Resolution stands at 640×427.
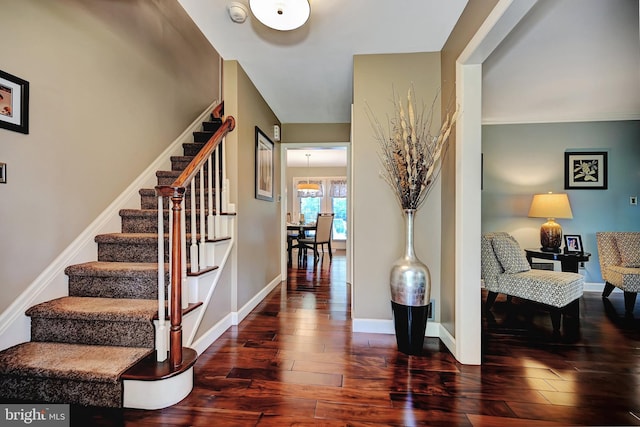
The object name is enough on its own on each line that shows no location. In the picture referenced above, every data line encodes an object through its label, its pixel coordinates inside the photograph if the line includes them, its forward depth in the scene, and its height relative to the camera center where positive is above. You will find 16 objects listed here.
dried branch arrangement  1.92 +0.46
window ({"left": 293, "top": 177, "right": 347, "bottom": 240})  8.54 +0.43
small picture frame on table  3.68 -0.36
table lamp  3.21 +0.02
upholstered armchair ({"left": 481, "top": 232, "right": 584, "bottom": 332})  2.39 -0.59
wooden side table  2.94 -0.46
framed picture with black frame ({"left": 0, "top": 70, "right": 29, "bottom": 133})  1.48 +0.62
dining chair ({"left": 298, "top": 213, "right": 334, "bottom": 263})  5.43 -0.38
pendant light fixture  7.12 +0.73
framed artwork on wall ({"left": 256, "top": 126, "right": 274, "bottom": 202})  3.00 +0.57
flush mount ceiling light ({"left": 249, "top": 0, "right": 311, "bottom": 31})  1.60 +1.21
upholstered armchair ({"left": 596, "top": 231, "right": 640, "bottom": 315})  2.81 -0.53
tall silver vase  1.90 -0.56
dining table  5.73 -0.30
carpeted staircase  1.34 -0.68
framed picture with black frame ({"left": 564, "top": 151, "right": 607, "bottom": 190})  3.75 +0.62
